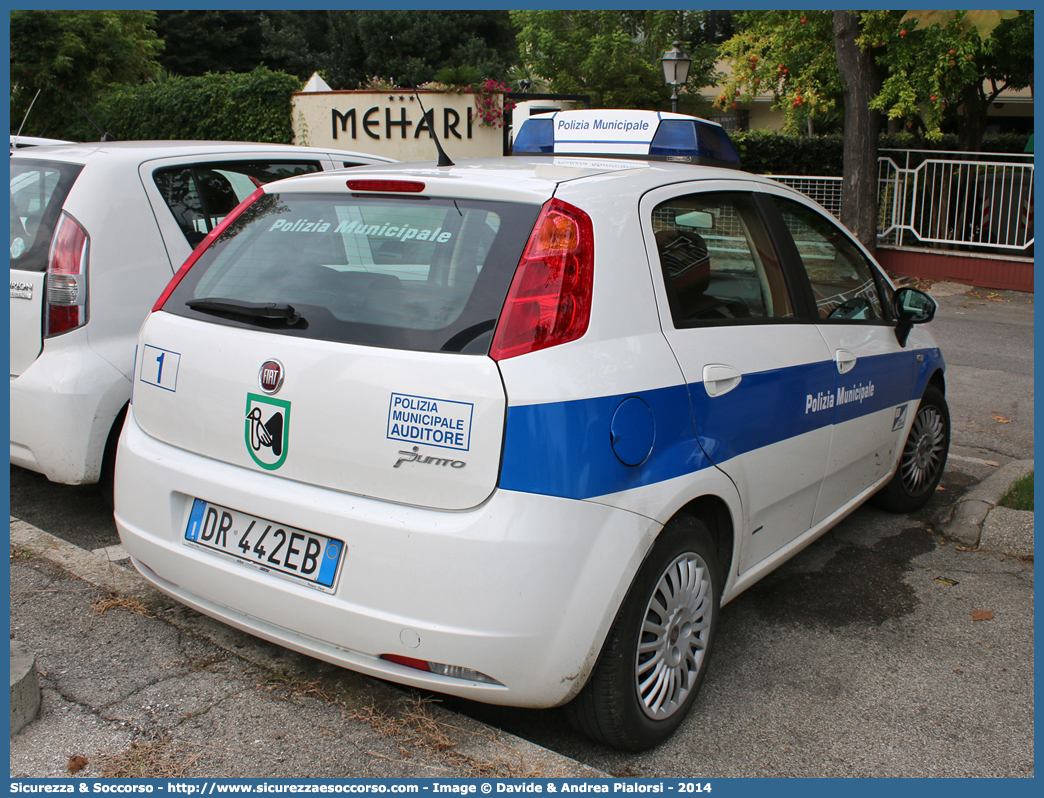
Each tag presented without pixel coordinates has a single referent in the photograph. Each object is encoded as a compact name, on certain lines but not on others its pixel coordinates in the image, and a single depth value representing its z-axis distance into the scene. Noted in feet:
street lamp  55.57
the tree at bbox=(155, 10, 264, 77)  125.08
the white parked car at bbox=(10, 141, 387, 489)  12.12
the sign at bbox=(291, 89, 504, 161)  59.36
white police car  7.36
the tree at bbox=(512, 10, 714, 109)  99.14
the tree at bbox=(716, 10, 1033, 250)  39.93
